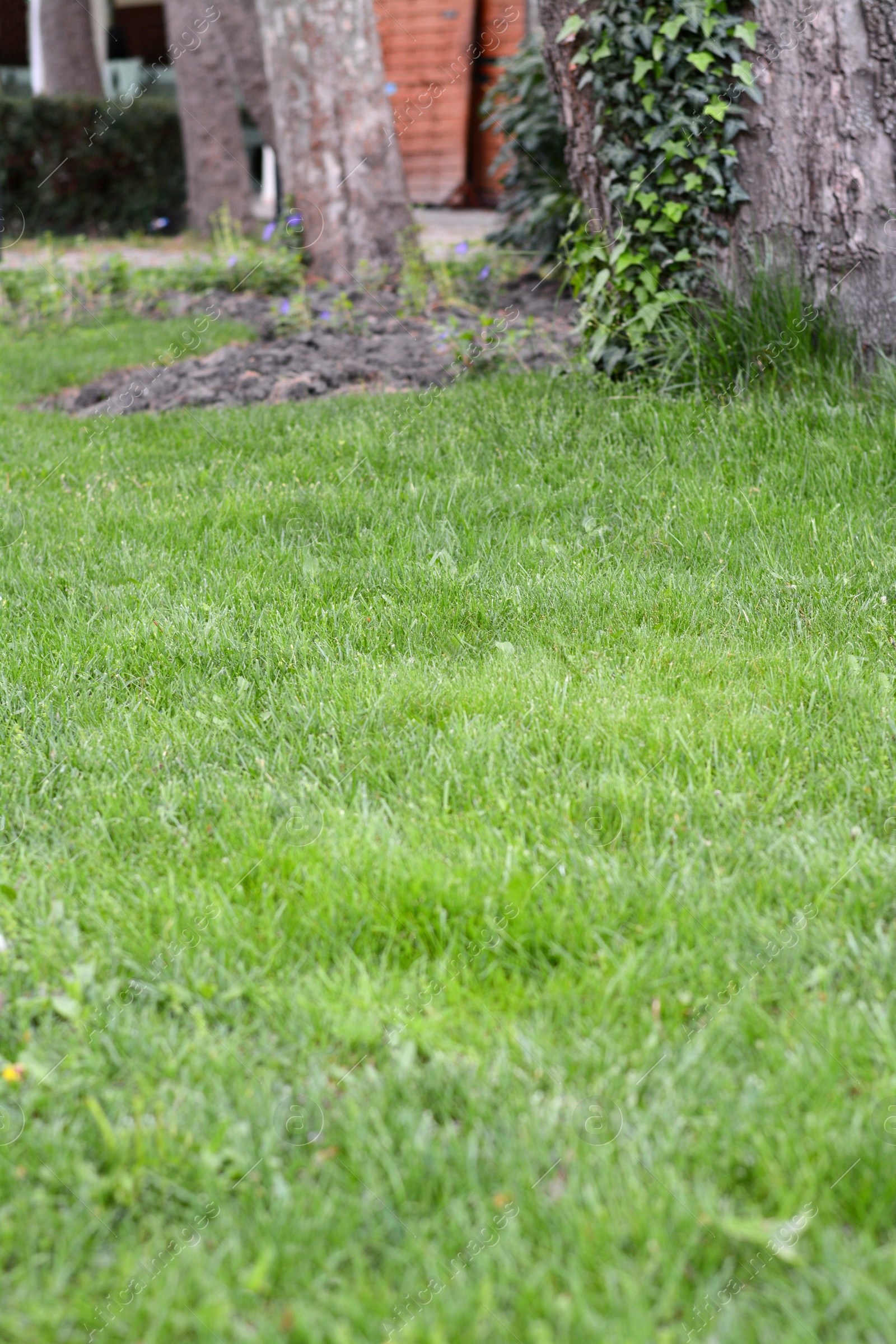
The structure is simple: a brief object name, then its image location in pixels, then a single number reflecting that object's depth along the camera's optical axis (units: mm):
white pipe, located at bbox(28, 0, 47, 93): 17828
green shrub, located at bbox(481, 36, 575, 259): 8453
